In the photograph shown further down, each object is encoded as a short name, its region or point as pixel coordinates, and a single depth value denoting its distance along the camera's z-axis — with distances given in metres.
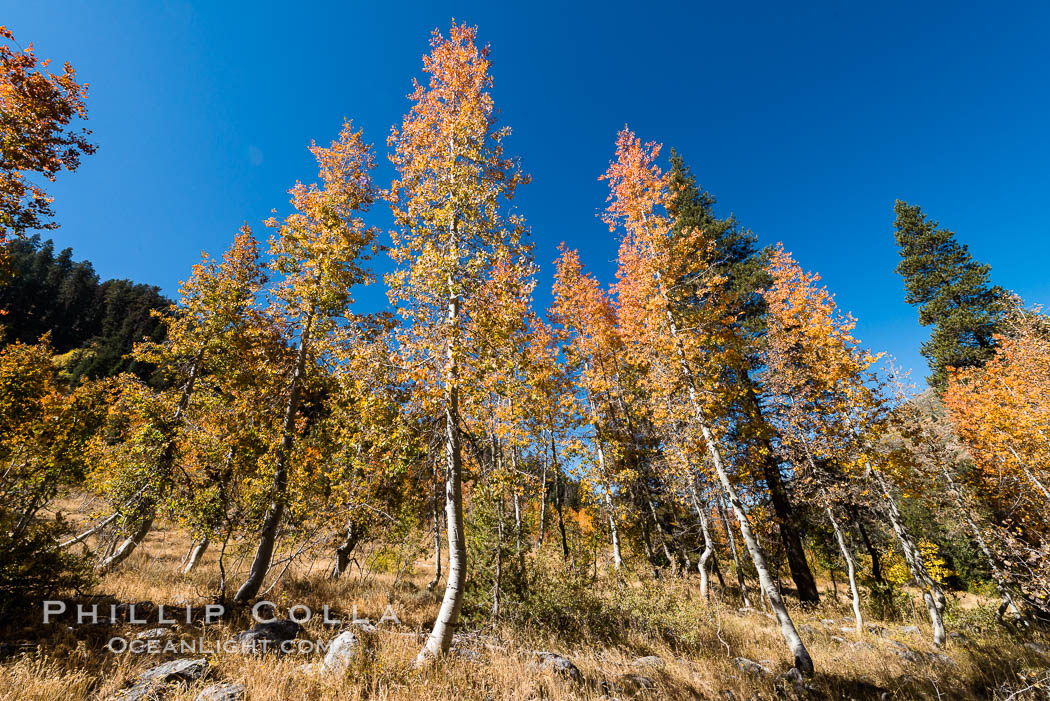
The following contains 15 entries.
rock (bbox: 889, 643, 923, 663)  8.41
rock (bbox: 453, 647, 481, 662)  5.96
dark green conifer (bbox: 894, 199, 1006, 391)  23.25
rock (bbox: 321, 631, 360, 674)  5.12
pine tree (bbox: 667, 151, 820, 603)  14.43
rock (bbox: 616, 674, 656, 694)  5.70
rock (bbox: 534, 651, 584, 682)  5.80
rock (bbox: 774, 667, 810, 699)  6.25
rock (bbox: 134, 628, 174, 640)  6.04
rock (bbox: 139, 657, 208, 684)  4.75
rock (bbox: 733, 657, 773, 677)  6.93
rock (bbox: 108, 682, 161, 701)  4.32
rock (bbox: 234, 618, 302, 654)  5.93
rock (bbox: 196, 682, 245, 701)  4.38
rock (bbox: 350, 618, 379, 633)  7.28
